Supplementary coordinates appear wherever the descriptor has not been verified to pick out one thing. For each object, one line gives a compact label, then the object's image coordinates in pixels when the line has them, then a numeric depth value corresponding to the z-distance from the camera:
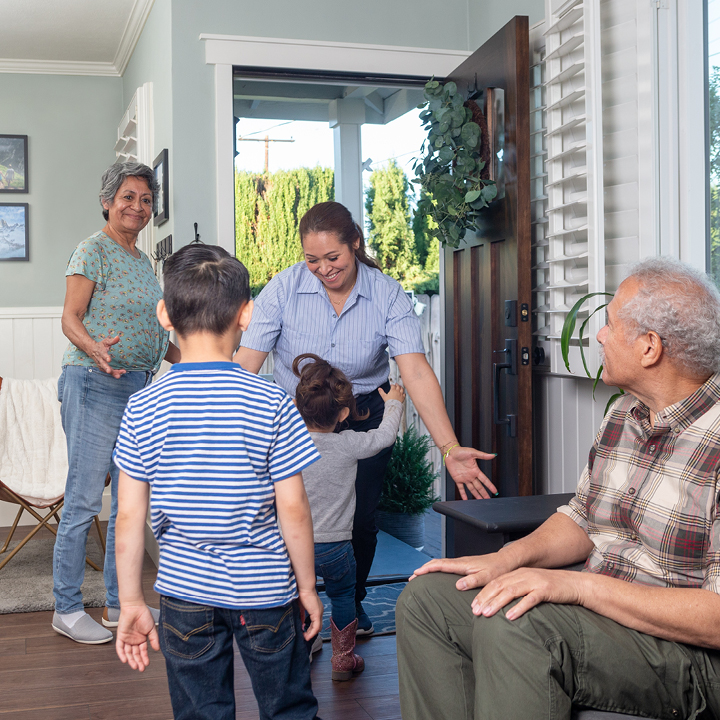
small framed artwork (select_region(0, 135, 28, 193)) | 5.42
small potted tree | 4.48
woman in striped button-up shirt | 2.49
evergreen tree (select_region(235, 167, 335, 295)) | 6.37
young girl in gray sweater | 2.33
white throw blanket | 3.63
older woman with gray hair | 2.76
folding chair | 3.58
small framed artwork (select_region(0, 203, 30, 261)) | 5.43
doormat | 2.98
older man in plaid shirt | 1.37
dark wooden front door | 2.91
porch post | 6.36
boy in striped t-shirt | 1.40
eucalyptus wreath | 3.11
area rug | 3.27
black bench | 1.86
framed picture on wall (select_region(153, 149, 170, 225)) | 3.61
